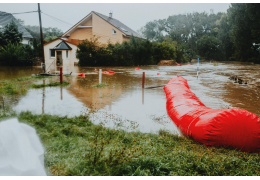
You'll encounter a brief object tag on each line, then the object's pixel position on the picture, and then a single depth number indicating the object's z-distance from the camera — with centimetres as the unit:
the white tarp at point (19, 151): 255
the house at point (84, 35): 3022
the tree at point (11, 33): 2712
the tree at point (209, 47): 5422
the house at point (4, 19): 2427
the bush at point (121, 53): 2703
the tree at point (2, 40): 2677
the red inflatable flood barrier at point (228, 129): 393
